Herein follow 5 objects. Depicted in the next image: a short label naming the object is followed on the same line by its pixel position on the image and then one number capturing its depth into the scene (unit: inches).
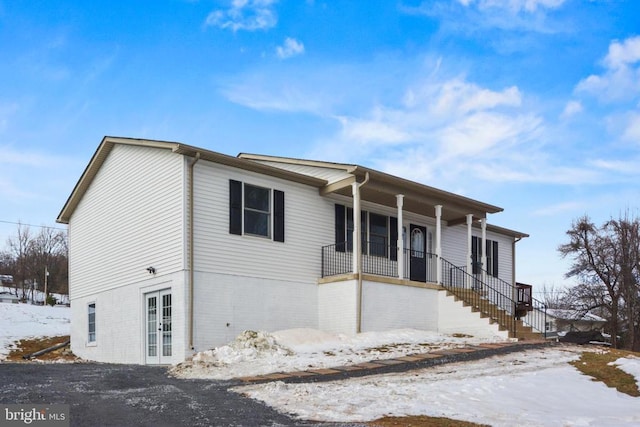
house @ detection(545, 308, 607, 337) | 1364.3
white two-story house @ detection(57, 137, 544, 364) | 581.6
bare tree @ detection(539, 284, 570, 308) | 1383.9
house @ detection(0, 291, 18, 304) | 1915.0
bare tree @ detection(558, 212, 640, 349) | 1254.3
